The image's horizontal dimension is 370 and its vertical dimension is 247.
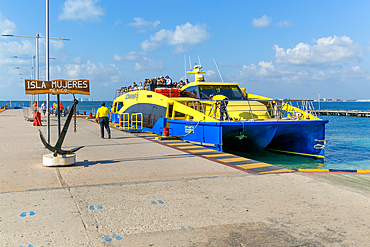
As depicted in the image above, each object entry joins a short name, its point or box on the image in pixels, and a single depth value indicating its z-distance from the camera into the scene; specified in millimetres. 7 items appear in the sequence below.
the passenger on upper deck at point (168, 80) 20383
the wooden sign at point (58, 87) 7965
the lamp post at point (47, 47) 10947
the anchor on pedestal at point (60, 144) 8031
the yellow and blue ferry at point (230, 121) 12789
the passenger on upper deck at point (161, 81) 20250
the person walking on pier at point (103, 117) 14633
